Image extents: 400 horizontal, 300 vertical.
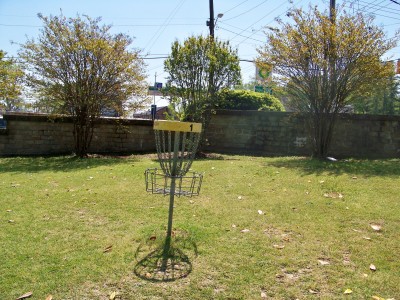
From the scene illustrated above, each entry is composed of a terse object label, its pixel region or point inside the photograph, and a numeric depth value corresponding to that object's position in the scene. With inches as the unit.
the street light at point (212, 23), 685.5
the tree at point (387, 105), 986.7
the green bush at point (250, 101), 483.8
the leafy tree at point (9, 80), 393.2
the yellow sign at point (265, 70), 362.3
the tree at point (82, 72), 380.5
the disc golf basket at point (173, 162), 119.3
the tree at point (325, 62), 320.2
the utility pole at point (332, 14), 335.3
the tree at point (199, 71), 398.3
